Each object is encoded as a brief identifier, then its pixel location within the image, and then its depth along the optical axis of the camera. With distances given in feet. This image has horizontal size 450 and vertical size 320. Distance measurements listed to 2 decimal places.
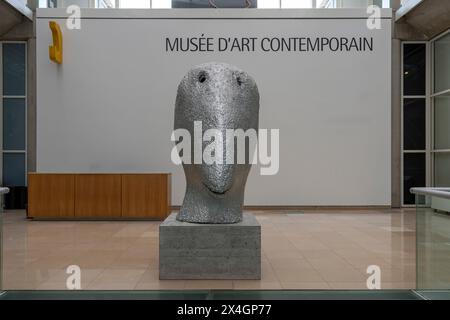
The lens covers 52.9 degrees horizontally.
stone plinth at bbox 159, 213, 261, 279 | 15.39
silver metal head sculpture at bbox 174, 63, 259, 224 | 15.23
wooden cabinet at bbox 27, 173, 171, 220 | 31.99
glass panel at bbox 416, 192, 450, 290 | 11.76
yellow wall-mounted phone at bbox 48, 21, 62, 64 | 37.29
